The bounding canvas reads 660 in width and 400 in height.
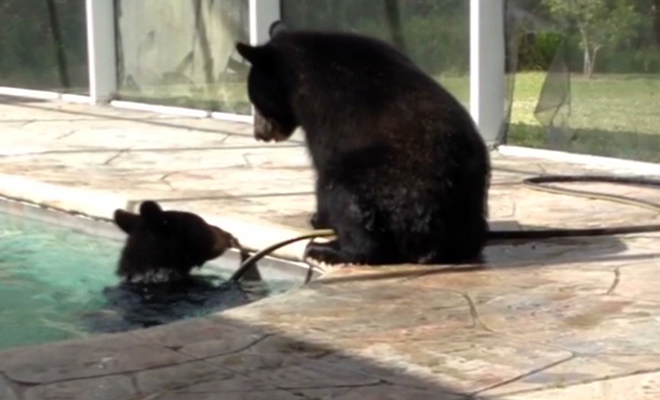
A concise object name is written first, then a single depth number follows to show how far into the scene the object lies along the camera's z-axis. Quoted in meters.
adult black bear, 9.79
